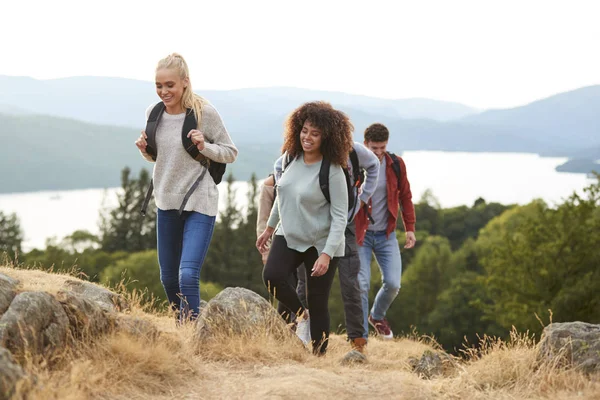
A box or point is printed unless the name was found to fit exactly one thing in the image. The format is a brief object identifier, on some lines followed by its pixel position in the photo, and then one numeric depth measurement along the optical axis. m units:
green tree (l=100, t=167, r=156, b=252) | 63.25
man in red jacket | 7.79
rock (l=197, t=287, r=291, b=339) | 5.68
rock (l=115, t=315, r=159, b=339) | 4.95
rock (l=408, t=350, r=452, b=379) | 5.67
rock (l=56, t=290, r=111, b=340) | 4.58
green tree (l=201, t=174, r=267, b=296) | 57.91
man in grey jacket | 6.43
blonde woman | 5.61
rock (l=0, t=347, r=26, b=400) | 3.51
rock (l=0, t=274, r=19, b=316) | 4.31
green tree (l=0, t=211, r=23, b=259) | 52.34
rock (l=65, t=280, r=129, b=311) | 6.66
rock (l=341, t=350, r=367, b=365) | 5.93
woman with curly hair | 5.43
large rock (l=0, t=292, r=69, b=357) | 4.06
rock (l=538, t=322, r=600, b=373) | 5.07
